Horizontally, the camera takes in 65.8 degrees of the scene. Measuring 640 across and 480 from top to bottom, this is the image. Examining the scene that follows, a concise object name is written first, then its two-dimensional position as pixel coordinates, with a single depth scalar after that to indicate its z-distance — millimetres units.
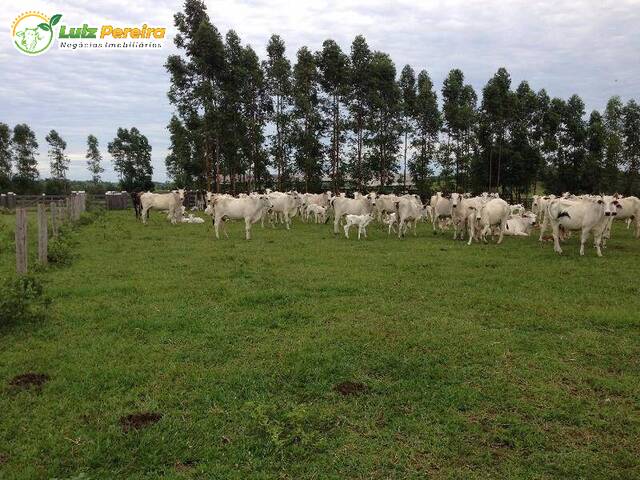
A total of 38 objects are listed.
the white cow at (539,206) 23680
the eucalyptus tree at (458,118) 45844
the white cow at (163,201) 26469
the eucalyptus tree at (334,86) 40531
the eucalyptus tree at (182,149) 40562
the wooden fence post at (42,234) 11779
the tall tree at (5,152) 61969
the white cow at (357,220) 18984
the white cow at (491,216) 17141
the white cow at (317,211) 26342
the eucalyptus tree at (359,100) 41438
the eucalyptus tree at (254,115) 39691
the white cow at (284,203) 24406
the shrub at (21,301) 7348
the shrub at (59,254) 12719
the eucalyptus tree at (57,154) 73312
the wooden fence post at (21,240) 9797
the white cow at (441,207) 20828
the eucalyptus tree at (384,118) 41250
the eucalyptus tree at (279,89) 40344
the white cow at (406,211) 19594
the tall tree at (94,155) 79688
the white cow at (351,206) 21266
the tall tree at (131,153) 76000
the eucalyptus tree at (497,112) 43625
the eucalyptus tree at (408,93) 45625
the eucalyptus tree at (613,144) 46781
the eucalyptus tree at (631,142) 48156
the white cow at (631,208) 18766
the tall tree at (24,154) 63438
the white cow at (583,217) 14742
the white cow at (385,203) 23656
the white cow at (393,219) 20344
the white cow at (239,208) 19875
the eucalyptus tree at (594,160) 45656
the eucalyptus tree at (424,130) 45562
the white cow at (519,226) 20438
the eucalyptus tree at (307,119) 40188
